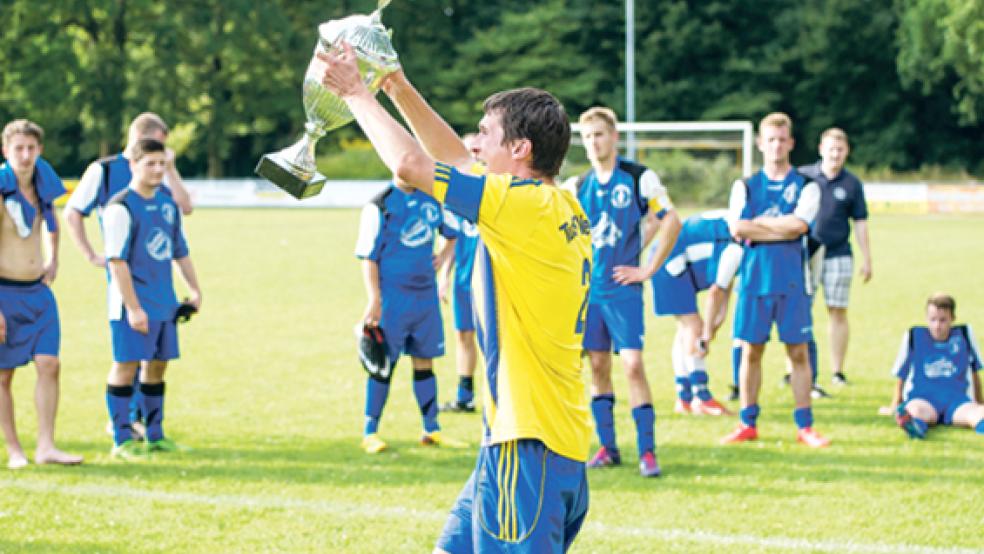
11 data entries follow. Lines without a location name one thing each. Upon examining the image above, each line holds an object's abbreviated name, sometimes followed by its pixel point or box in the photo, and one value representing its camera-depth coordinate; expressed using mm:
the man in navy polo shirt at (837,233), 20423
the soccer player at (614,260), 13975
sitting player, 16442
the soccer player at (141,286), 14264
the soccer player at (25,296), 14076
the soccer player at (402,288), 15427
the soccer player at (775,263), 15161
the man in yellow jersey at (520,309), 6464
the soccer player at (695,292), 18050
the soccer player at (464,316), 18269
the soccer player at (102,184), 15216
